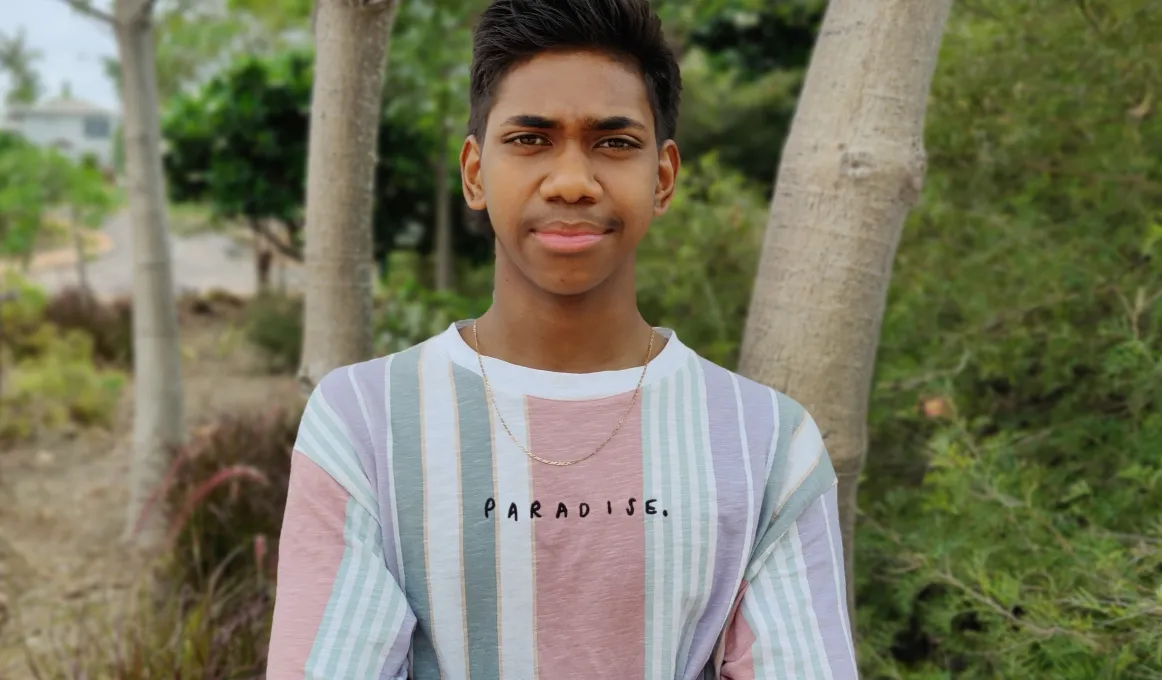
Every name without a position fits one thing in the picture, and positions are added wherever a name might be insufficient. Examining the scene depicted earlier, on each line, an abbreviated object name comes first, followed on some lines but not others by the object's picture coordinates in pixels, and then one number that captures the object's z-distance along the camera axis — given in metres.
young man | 1.34
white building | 77.06
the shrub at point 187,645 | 2.65
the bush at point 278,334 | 8.95
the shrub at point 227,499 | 3.55
